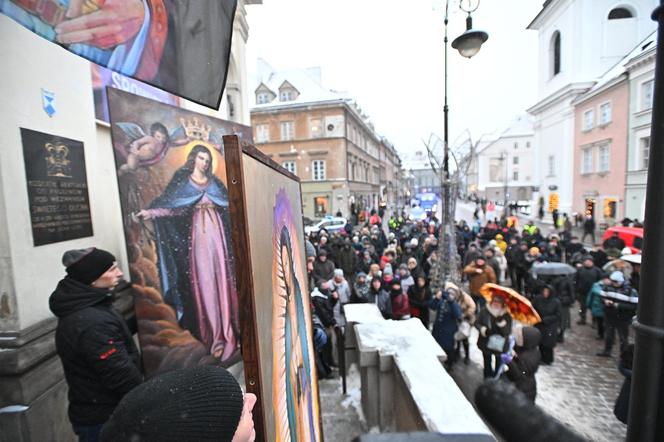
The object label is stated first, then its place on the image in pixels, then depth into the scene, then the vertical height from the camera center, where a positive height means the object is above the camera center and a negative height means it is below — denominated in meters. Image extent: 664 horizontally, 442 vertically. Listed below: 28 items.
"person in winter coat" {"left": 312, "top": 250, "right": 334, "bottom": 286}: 8.26 -1.83
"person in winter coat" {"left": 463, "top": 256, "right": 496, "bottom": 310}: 7.32 -1.89
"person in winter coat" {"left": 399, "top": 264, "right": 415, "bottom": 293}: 6.94 -1.80
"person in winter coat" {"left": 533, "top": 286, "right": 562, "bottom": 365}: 5.62 -2.11
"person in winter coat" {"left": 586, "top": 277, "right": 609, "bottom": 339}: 6.46 -2.30
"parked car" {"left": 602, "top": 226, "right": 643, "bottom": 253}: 10.36 -1.66
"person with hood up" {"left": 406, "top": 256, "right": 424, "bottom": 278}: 7.96 -1.77
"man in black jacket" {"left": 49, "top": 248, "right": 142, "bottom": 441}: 1.95 -0.81
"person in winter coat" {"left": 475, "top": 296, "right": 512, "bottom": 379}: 4.73 -1.96
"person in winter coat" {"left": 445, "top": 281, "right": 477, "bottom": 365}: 5.73 -2.12
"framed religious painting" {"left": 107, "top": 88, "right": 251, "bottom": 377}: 3.06 -0.32
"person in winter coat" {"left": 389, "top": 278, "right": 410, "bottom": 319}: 6.41 -2.09
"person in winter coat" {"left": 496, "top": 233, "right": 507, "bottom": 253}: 11.05 -1.83
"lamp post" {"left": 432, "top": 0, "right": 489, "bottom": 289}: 8.91 -1.08
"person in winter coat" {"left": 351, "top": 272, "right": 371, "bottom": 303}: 6.68 -1.88
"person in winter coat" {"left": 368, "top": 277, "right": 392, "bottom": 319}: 6.41 -2.02
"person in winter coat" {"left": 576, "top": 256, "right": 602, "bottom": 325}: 7.19 -1.93
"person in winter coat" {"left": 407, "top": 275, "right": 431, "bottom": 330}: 6.66 -2.11
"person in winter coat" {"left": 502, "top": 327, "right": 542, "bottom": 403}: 4.05 -2.12
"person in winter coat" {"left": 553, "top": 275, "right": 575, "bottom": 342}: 6.91 -2.24
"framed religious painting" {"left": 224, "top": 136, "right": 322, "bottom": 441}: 0.95 -0.37
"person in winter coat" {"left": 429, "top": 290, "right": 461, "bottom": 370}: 5.63 -2.22
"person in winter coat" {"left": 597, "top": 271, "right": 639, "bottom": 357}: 5.57 -1.96
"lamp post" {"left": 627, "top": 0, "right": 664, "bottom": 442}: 0.95 -0.38
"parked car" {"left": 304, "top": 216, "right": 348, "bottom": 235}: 20.94 -1.98
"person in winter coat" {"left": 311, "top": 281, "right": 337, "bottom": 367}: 5.18 -1.90
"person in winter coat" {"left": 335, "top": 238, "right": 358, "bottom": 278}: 10.21 -2.00
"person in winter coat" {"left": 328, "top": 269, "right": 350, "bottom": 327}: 6.14 -1.90
